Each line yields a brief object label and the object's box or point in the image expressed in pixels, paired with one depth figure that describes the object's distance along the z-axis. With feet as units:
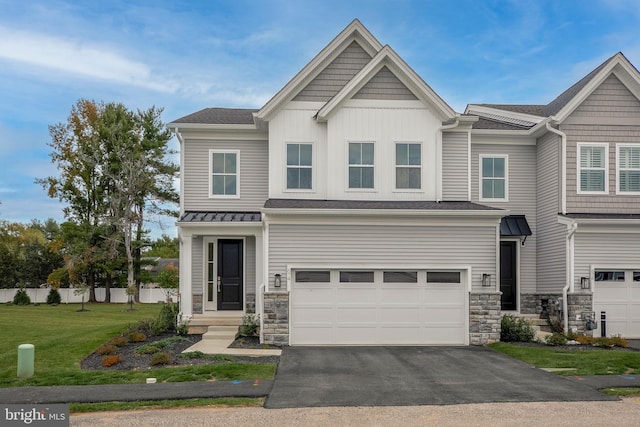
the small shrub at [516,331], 53.67
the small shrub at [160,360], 41.16
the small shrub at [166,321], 57.07
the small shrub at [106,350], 45.32
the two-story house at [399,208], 52.54
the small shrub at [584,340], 52.60
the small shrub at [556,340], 52.01
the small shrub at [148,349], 45.75
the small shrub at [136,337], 52.19
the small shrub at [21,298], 130.21
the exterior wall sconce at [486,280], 52.60
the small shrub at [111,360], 41.63
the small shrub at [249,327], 54.13
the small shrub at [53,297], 130.41
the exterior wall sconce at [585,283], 56.18
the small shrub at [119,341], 49.11
